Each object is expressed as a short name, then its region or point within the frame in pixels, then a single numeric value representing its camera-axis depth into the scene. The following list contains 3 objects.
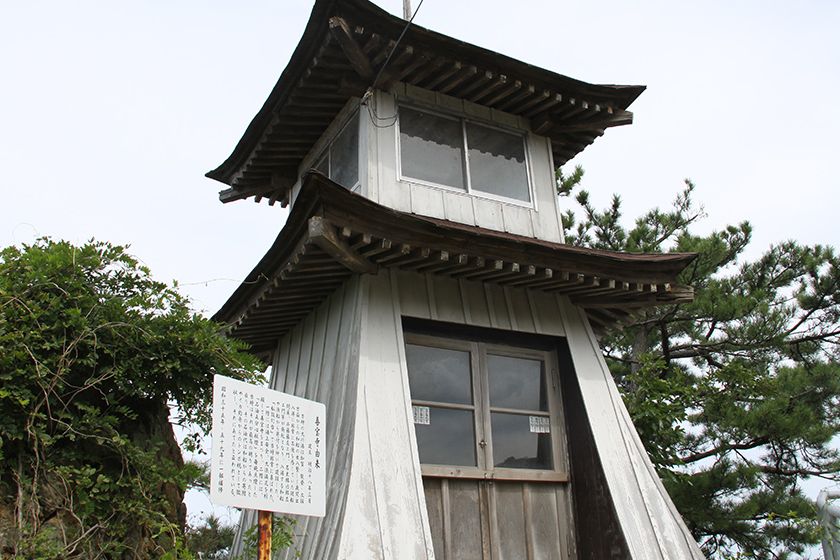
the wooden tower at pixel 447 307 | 6.08
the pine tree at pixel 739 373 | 11.39
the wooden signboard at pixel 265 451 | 3.97
